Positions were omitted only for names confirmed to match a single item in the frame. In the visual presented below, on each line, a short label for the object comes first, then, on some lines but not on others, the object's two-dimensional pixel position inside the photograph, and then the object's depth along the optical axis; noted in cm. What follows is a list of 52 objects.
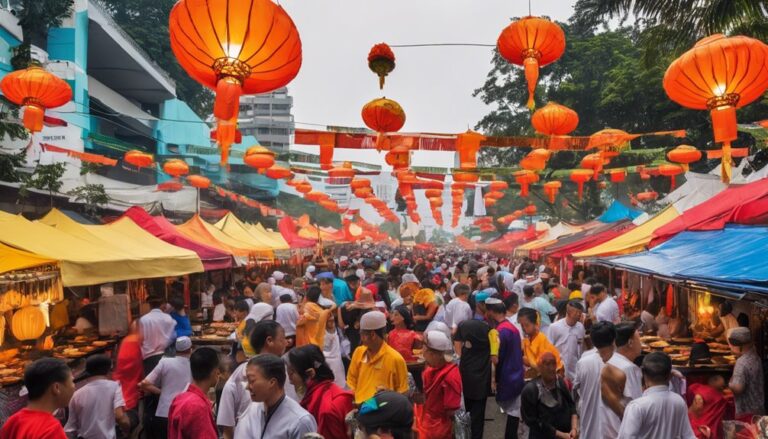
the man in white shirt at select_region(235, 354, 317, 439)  327
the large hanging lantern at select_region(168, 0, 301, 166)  435
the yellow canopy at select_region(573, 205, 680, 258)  1157
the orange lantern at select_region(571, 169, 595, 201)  1312
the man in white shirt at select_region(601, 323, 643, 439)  457
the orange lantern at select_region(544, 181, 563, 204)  1573
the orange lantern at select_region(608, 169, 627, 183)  1544
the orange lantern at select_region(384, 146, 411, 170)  1142
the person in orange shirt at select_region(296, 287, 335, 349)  714
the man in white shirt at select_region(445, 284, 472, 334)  860
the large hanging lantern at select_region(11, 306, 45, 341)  815
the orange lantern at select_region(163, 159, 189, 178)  1312
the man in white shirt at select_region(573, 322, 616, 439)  482
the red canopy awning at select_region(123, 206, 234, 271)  1235
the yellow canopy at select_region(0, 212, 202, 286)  722
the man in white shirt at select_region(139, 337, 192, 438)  574
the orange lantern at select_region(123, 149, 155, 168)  1319
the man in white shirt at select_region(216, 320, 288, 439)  457
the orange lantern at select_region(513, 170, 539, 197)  1357
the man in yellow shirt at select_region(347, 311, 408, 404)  479
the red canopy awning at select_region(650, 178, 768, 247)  775
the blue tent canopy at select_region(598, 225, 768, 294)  498
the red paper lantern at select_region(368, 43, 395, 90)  882
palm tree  893
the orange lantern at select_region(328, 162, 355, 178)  1373
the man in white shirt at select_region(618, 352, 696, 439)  382
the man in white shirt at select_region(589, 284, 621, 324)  902
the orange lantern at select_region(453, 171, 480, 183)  1430
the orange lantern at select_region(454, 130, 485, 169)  1016
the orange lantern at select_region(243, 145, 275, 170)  1129
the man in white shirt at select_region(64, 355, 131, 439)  486
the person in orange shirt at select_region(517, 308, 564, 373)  636
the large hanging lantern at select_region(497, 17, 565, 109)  717
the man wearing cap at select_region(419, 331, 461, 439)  476
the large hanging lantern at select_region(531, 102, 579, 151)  905
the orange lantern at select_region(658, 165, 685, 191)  1343
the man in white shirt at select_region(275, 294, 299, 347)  816
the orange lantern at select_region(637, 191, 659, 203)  2070
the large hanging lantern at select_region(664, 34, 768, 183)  593
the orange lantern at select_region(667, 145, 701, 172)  1073
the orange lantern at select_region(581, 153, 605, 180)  1200
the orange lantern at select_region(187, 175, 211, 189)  1490
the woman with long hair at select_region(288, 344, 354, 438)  376
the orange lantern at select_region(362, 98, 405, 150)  862
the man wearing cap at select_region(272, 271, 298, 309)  1100
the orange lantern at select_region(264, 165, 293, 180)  1319
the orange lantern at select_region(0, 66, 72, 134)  812
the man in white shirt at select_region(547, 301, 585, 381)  706
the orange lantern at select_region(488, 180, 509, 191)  1723
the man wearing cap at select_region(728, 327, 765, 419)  551
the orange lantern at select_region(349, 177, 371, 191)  1734
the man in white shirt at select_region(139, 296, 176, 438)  730
